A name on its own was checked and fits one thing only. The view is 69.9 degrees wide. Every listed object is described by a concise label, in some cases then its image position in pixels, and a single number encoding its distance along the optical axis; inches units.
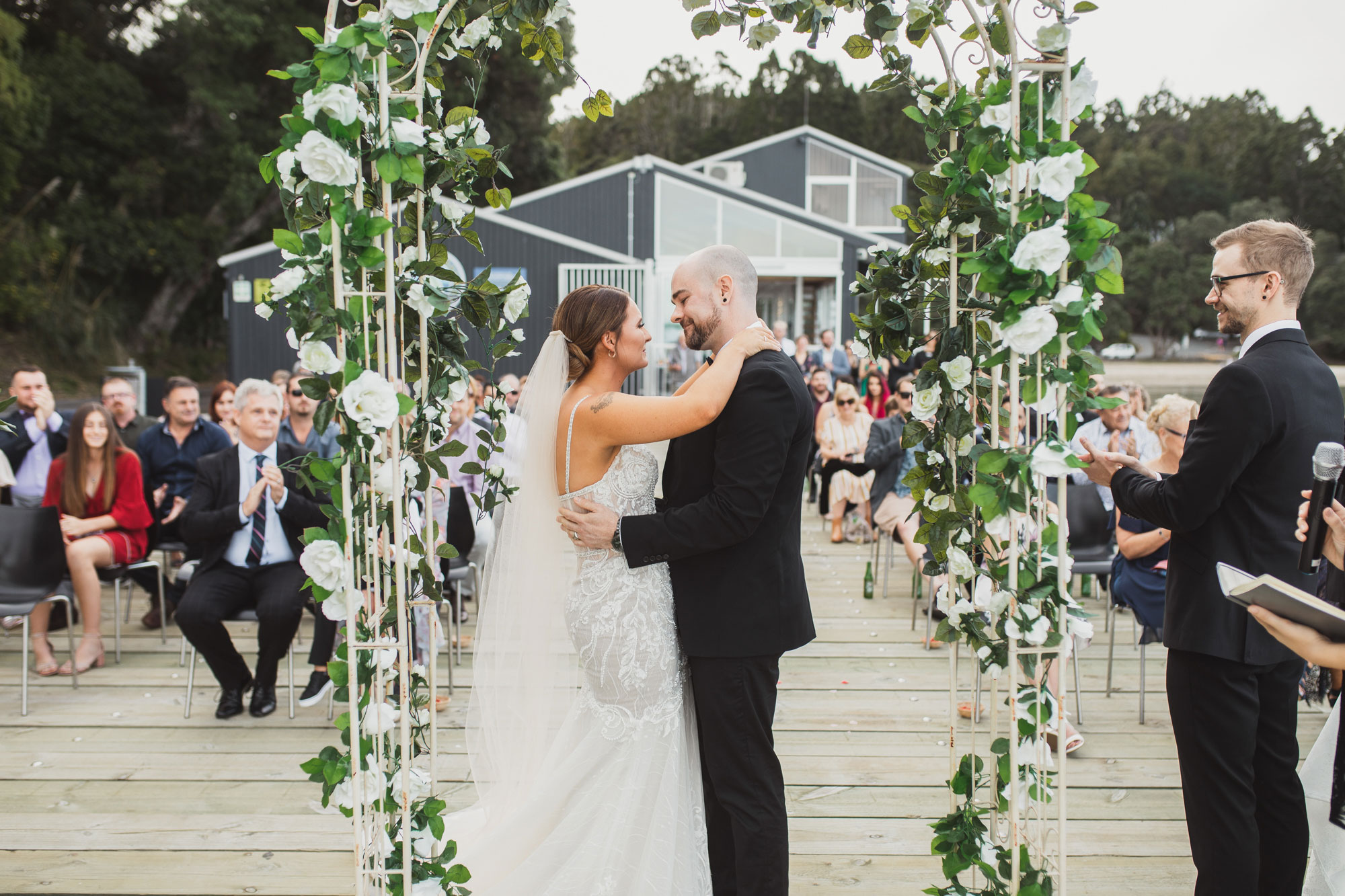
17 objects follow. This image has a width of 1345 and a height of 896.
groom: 94.0
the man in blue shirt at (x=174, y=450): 235.6
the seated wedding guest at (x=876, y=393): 392.8
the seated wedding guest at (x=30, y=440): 228.5
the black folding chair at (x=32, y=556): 185.5
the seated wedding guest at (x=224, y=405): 278.2
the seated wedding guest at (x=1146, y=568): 164.7
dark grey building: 637.3
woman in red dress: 201.5
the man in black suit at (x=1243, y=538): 93.4
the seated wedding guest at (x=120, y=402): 251.8
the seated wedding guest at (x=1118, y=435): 247.1
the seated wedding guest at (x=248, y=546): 174.4
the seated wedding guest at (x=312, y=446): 182.2
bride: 102.2
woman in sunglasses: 346.9
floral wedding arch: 81.6
